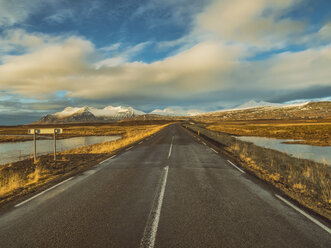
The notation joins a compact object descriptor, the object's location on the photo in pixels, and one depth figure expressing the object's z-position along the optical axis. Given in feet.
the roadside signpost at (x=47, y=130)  38.40
